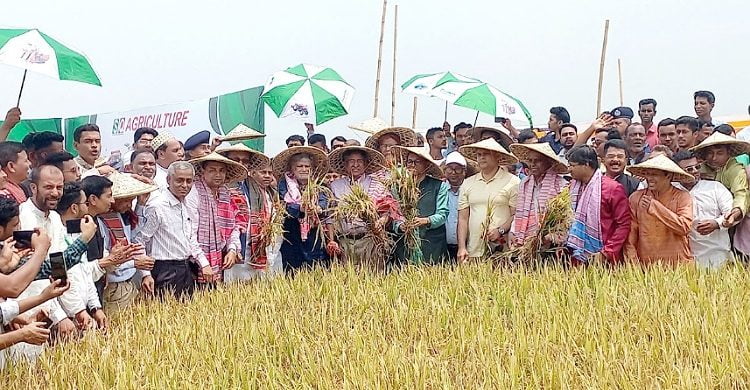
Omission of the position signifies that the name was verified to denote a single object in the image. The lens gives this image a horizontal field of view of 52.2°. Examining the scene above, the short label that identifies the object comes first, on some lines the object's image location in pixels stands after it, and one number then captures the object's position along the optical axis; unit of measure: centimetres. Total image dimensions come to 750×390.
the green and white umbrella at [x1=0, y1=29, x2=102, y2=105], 527
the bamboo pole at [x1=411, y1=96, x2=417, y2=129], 1228
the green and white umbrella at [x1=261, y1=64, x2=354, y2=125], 770
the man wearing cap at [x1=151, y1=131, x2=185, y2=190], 557
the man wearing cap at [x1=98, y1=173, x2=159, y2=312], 447
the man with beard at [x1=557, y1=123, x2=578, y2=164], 639
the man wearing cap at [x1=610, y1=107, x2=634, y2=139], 648
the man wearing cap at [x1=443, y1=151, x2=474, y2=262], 553
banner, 906
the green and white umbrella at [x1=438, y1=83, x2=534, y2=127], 727
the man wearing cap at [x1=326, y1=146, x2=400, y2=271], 521
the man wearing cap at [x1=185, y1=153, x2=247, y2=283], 503
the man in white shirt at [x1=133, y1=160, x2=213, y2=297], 469
